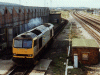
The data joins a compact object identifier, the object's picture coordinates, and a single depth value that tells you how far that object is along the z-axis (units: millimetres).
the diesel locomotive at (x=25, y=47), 12891
